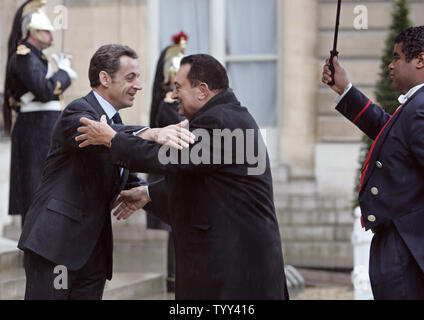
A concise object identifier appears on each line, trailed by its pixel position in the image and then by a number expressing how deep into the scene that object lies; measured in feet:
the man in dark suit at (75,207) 28.84
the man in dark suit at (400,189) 27.14
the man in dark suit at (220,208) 26.21
